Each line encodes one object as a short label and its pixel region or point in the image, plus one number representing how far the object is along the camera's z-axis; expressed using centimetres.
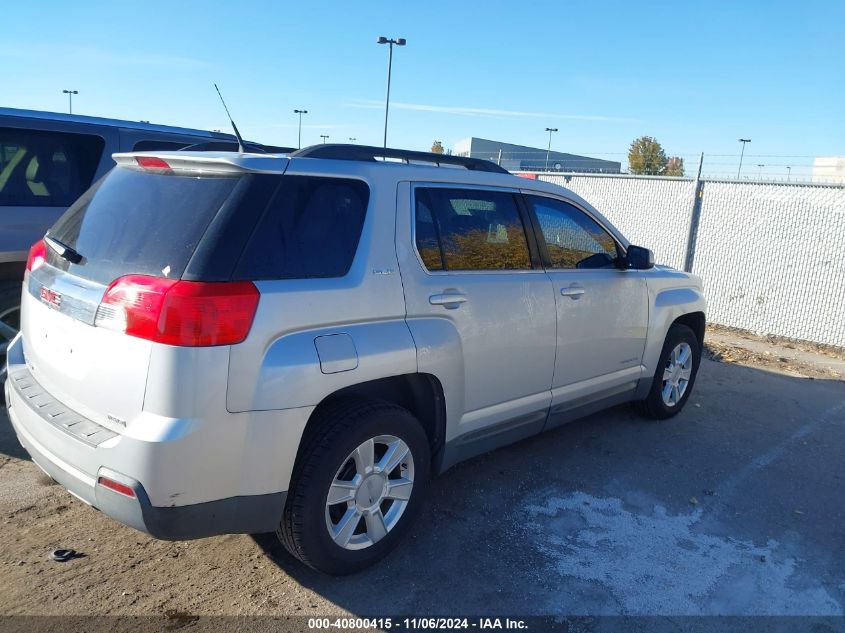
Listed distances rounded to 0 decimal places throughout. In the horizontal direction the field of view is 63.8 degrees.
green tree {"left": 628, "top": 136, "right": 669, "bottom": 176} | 5098
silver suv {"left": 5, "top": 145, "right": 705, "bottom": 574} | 249
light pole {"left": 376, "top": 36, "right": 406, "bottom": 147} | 2817
